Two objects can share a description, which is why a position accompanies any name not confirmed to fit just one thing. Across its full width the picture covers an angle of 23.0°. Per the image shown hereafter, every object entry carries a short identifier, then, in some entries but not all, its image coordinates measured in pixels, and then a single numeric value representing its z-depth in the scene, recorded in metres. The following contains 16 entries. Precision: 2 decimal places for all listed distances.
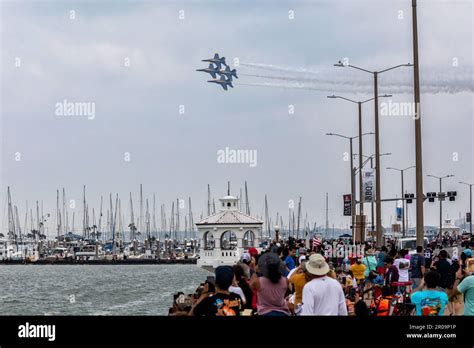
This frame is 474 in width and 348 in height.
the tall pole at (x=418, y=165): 36.66
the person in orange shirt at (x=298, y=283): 17.92
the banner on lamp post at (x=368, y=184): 54.47
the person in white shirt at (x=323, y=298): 14.68
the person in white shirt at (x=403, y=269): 28.24
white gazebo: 78.69
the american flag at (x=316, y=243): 46.34
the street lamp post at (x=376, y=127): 57.31
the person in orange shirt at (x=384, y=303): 21.17
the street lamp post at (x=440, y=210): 113.79
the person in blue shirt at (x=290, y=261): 27.11
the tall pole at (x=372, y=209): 70.38
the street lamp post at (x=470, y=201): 136.19
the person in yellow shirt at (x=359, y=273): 30.86
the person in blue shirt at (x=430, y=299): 17.14
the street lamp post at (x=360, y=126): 67.12
